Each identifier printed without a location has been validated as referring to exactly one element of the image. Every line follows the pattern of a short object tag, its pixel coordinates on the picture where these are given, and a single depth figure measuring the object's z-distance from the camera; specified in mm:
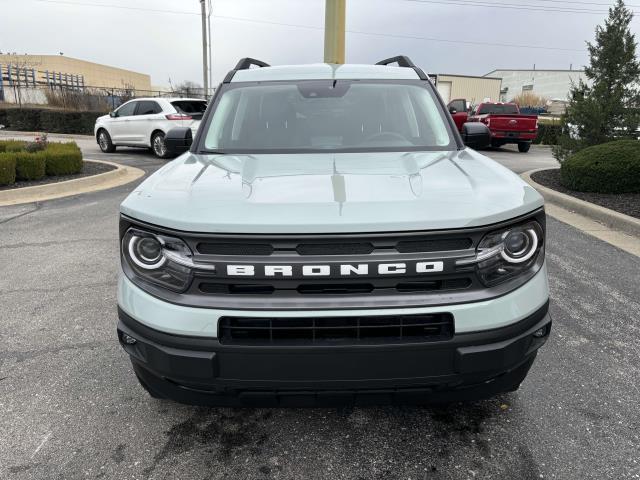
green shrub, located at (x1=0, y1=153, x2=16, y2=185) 8836
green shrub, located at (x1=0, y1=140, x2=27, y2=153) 10578
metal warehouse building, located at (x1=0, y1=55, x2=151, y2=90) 49050
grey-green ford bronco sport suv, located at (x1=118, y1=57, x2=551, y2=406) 1900
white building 76188
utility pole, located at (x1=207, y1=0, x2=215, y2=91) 33719
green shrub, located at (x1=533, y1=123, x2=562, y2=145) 22766
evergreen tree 10344
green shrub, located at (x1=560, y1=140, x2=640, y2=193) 8266
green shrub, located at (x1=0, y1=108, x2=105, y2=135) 23469
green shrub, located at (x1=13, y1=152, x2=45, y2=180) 9422
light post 31031
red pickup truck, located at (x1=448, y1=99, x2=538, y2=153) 17797
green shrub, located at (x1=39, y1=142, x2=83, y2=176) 10062
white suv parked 13875
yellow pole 15245
